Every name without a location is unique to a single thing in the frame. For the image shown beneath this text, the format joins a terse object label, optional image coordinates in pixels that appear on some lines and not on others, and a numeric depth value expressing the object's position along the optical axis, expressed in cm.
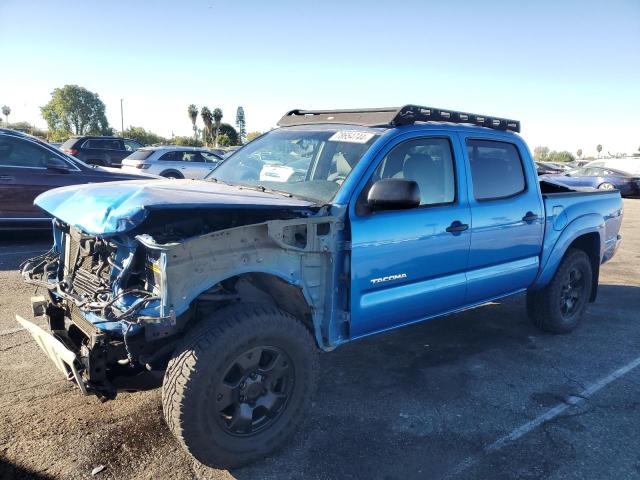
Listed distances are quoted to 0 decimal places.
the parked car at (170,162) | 1477
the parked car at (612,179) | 2133
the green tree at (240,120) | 11156
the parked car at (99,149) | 1748
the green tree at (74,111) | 10312
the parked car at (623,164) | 2230
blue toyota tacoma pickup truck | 255
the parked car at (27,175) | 736
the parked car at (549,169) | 2458
